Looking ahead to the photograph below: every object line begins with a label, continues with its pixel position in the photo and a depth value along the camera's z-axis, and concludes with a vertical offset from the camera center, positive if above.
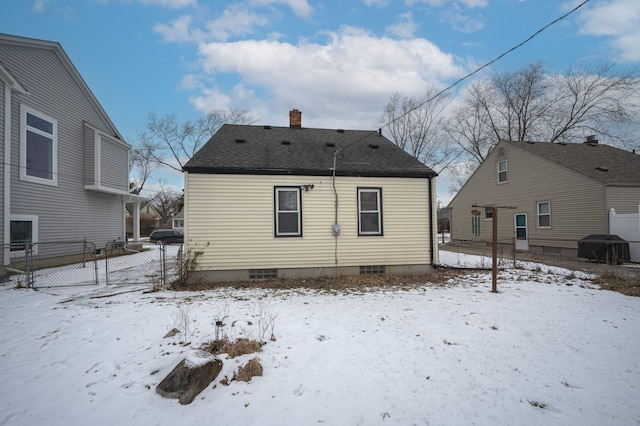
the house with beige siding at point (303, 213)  8.67 +0.30
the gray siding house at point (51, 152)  9.91 +2.94
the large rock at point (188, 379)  3.23 -1.72
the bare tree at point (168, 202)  63.49 +4.86
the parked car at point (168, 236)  27.11 -1.07
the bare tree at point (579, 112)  22.17 +8.72
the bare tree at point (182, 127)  33.50 +10.88
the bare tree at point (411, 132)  27.66 +8.13
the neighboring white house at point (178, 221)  47.62 +0.54
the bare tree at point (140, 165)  35.31 +7.64
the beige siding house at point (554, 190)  13.62 +1.51
